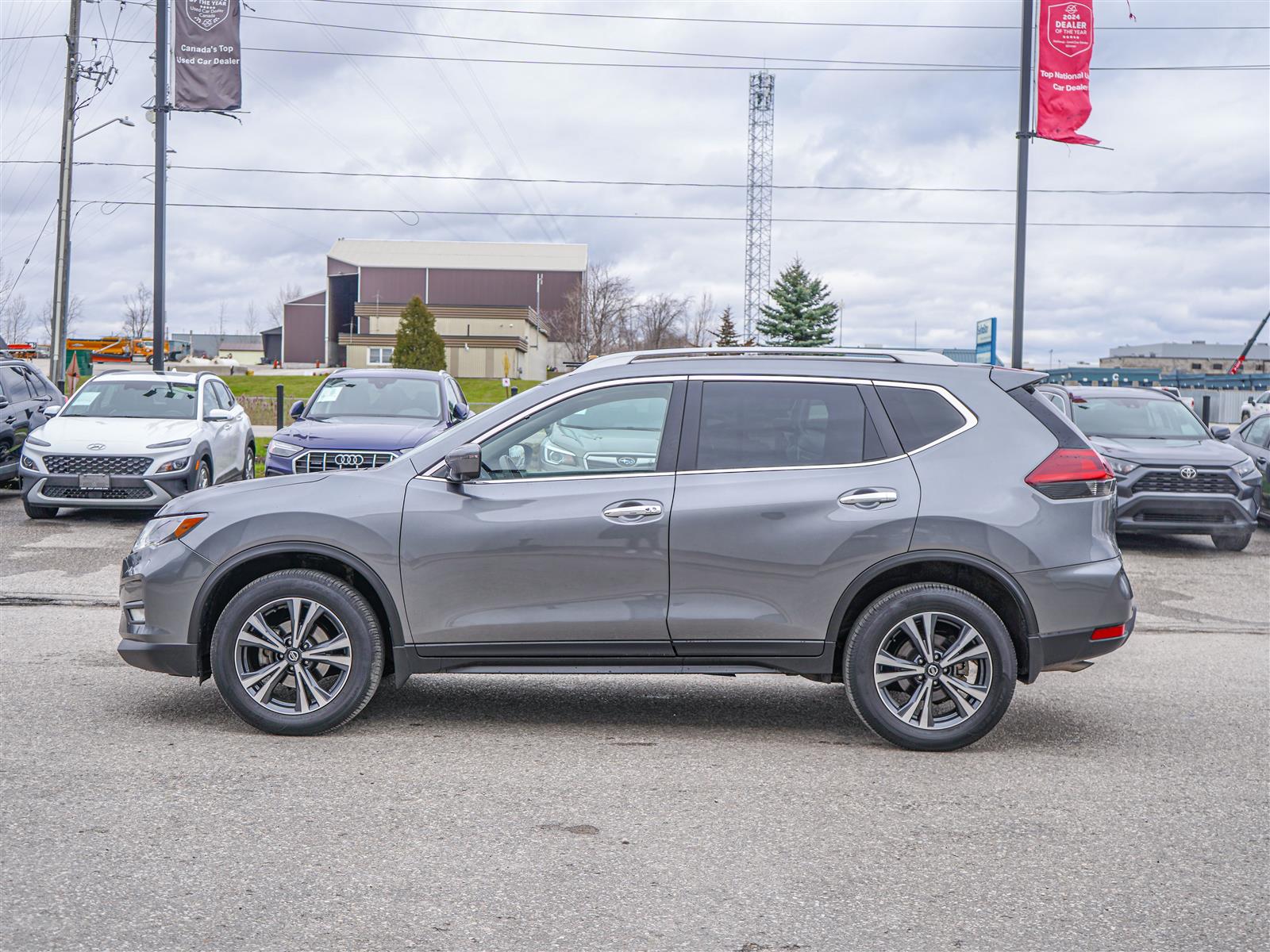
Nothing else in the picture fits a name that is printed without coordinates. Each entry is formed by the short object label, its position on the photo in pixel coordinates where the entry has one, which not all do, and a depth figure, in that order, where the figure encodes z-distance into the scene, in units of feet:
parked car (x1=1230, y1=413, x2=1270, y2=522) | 50.55
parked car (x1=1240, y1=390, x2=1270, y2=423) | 71.47
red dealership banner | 58.18
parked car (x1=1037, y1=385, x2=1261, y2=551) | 42.55
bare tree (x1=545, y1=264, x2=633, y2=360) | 240.94
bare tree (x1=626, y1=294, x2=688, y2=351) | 250.16
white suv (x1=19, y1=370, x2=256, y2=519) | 43.04
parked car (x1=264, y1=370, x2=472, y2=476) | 41.16
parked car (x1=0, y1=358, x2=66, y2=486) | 50.72
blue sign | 63.52
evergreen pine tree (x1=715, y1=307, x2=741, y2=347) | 243.19
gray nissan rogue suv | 17.97
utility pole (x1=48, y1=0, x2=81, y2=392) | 99.76
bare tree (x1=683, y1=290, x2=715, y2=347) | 266.98
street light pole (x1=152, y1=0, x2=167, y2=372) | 67.31
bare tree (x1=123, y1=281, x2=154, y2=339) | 344.08
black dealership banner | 64.54
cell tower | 226.99
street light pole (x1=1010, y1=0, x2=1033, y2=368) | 58.39
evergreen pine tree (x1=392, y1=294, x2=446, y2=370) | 200.23
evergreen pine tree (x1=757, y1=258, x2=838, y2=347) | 243.60
